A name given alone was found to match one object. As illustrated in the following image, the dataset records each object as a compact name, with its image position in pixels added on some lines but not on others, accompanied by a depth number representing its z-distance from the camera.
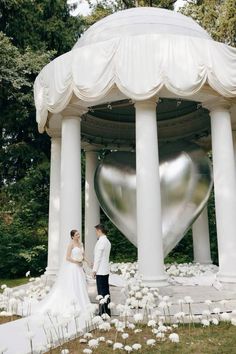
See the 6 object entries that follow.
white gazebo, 9.43
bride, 8.05
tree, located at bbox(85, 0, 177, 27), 28.59
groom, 7.93
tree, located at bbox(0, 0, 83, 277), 17.75
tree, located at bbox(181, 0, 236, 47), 22.41
